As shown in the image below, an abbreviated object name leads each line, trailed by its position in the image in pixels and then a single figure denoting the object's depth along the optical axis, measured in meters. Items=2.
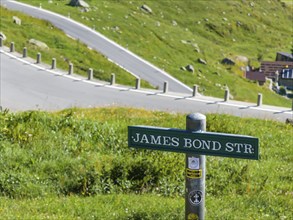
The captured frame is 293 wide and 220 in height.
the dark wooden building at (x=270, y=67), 72.25
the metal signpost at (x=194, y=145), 4.98
